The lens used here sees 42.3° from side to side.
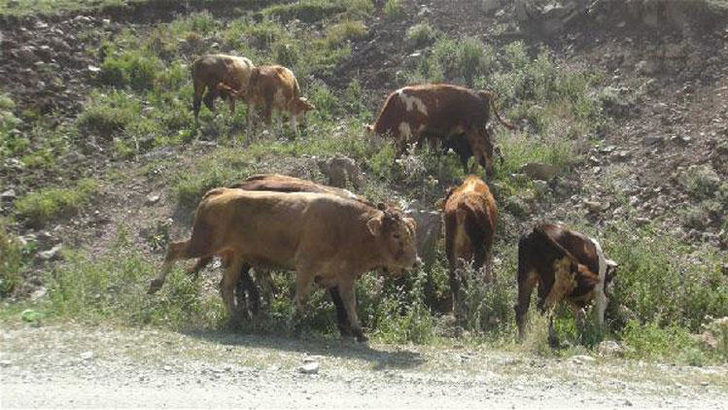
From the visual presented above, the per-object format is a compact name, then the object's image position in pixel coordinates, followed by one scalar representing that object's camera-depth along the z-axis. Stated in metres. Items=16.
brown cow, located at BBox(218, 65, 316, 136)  19.08
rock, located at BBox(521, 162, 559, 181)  16.25
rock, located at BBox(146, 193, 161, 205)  15.94
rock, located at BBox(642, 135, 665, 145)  17.14
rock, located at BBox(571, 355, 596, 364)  9.62
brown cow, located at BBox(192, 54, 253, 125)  19.62
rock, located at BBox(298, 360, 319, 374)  8.33
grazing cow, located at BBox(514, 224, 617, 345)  12.13
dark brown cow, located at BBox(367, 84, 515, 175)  16.61
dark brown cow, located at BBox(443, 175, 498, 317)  13.00
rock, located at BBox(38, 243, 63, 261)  14.11
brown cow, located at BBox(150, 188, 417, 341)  10.91
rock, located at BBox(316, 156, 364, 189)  15.01
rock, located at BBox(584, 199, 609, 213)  15.62
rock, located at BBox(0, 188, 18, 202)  15.64
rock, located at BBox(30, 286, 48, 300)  12.28
